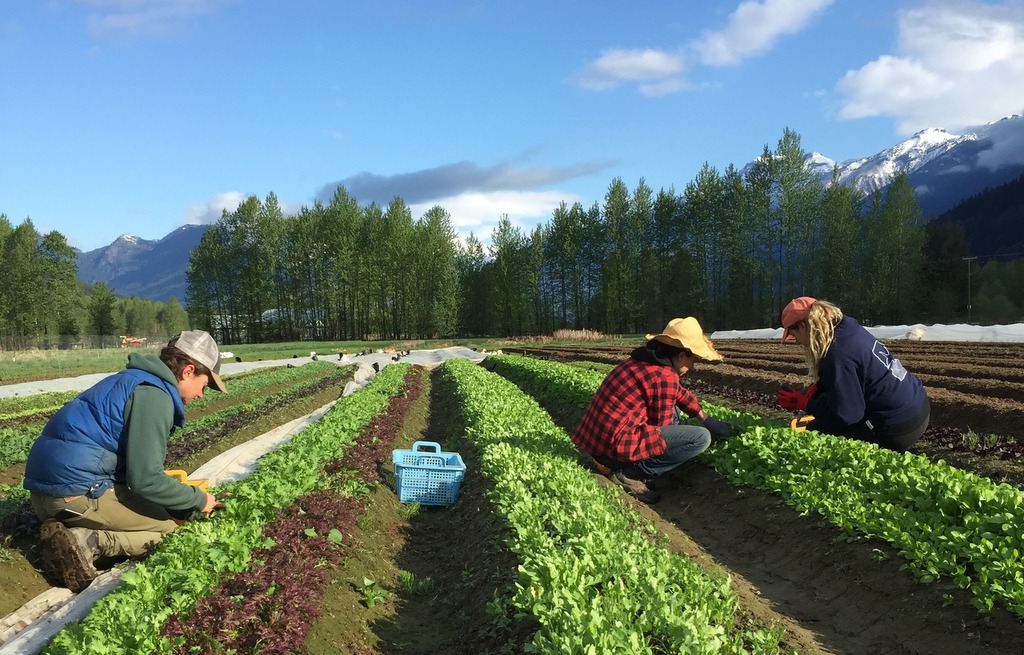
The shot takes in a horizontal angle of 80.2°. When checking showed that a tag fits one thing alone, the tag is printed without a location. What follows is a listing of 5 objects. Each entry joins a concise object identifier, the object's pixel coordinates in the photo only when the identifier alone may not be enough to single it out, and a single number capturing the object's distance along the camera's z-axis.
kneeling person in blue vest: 4.61
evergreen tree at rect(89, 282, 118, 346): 90.50
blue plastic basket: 7.21
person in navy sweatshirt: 5.86
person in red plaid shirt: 6.64
